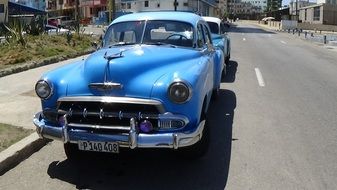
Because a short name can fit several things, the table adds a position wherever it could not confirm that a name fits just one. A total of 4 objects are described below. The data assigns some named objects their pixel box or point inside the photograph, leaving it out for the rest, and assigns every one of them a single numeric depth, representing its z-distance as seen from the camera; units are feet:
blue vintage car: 16.51
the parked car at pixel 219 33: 44.23
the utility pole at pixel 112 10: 94.60
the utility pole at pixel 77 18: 72.36
